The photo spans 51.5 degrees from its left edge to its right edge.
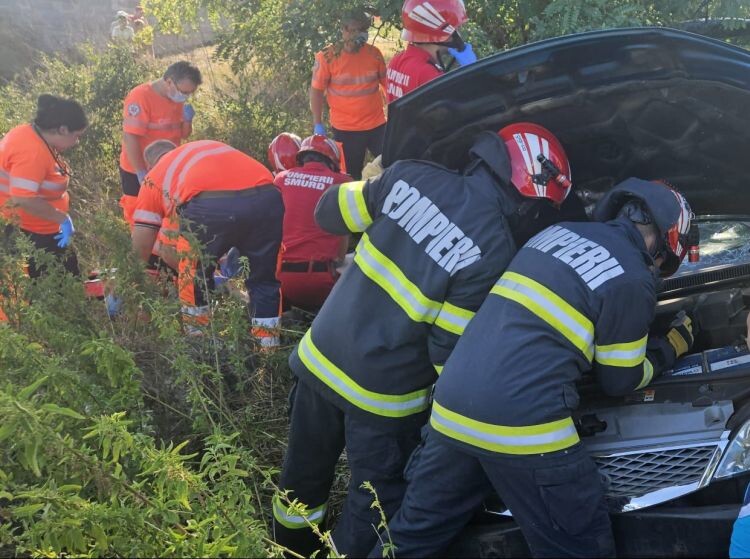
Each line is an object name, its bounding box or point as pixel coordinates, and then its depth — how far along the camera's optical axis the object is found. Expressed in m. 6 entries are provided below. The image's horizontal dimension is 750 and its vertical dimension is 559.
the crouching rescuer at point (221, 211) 4.12
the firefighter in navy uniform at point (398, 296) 2.70
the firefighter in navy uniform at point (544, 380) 2.38
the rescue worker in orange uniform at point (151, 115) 6.13
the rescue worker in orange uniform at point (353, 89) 6.56
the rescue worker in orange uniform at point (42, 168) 4.95
